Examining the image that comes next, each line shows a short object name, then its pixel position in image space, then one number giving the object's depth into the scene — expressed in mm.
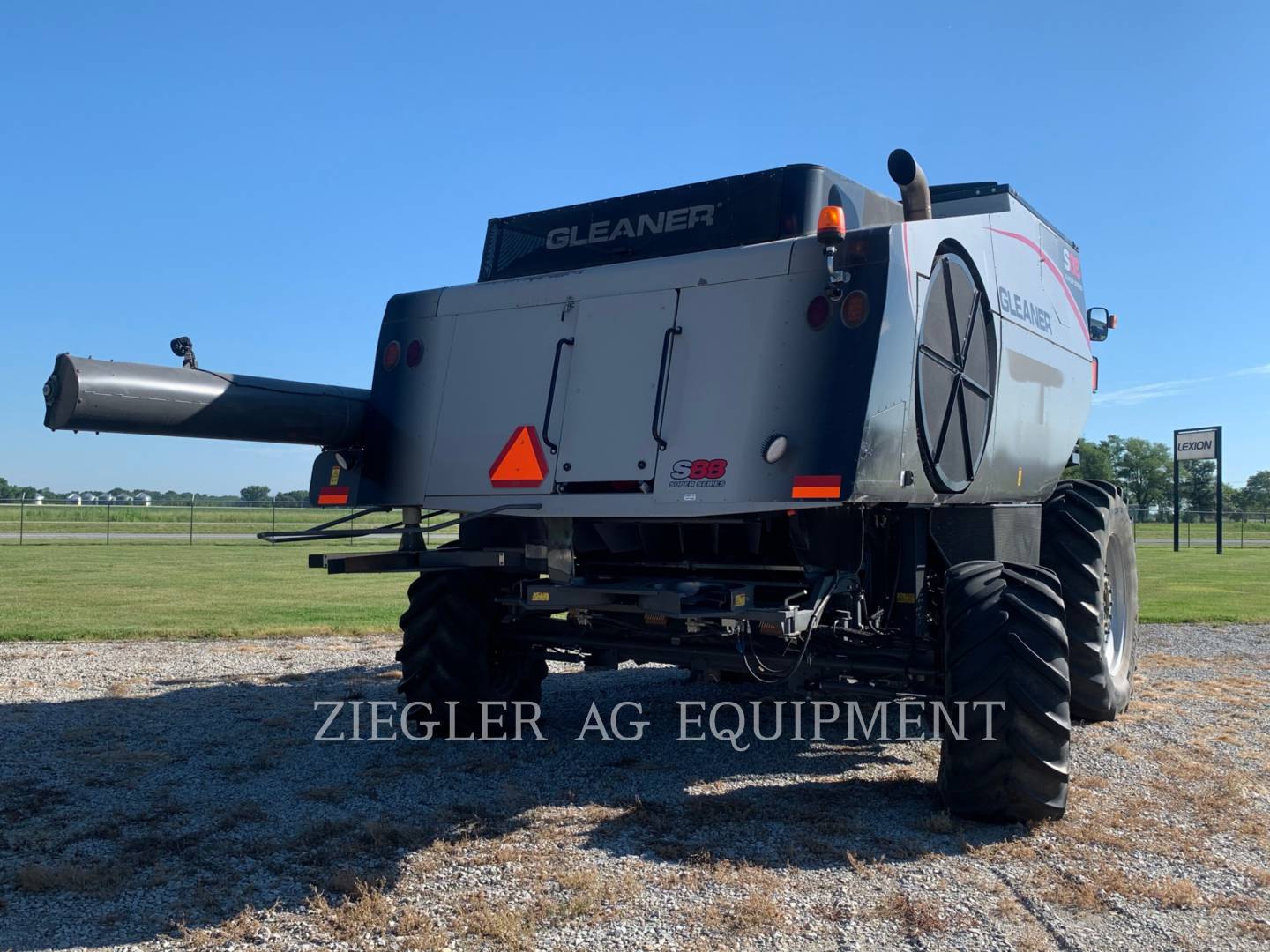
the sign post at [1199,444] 37219
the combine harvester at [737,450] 5102
